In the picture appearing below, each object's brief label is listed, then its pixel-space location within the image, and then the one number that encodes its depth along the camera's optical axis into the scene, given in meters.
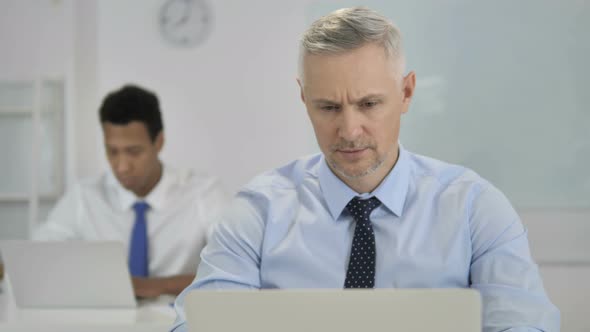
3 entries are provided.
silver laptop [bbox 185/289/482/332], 1.71
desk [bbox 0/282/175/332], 2.33
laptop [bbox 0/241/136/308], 2.46
